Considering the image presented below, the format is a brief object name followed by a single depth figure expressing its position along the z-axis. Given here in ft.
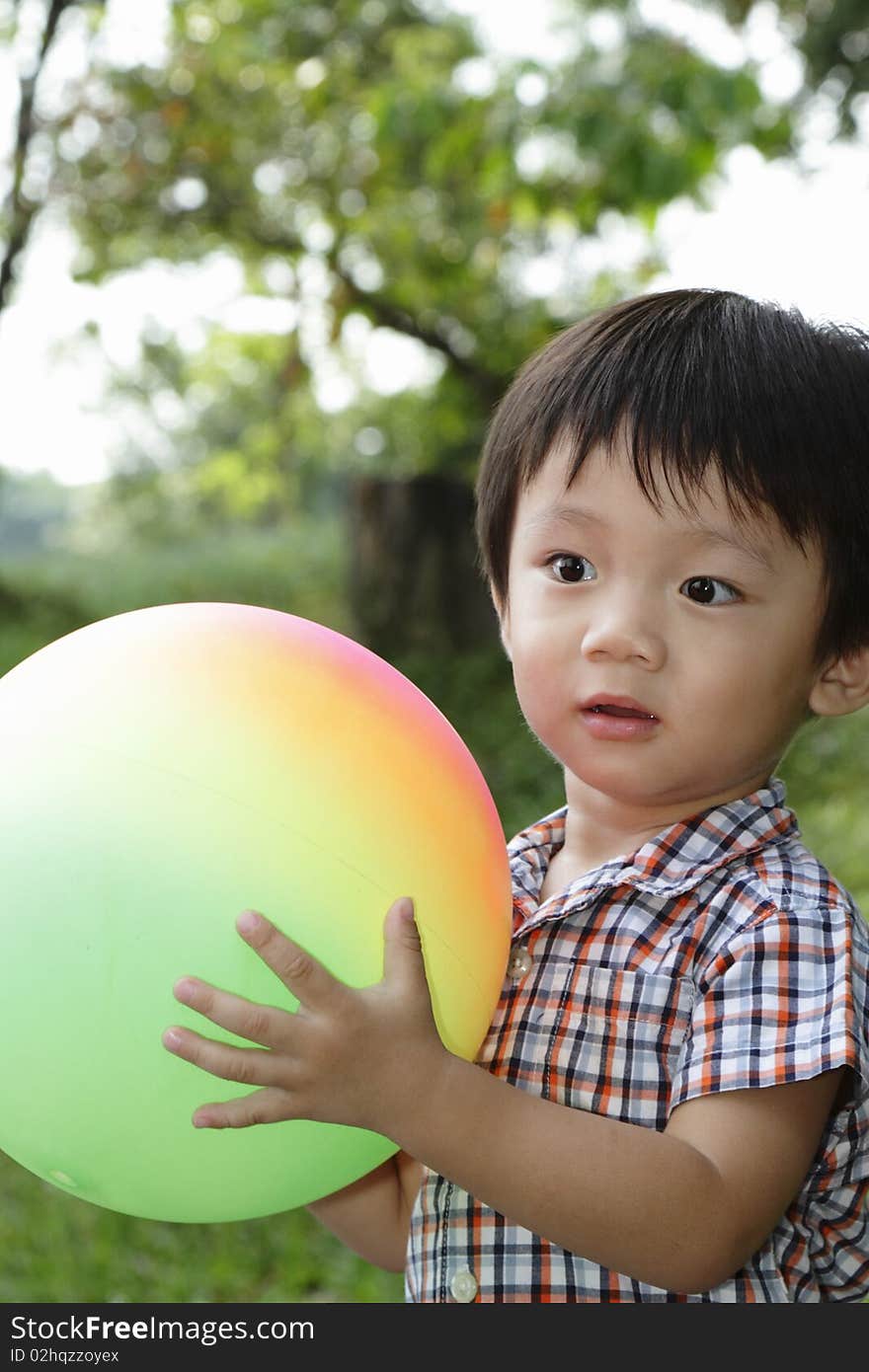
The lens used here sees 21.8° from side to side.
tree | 21.64
